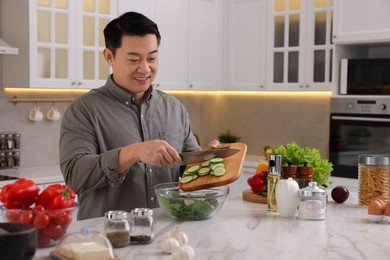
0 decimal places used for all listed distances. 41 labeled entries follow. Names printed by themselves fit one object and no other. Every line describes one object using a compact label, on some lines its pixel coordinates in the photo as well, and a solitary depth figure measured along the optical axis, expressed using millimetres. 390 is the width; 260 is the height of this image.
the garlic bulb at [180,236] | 1870
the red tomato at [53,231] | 1797
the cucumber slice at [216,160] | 2378
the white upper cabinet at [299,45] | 5227
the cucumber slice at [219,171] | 2279
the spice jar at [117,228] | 1861
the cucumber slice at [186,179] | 2332
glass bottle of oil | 2482
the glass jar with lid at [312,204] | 2375
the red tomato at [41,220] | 1754
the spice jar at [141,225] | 1926
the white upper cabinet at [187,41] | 5215
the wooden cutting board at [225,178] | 2236
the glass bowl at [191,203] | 2267
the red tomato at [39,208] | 1790
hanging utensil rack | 4637
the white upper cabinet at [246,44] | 5633
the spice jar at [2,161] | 4508
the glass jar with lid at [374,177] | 2572
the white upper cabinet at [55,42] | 4332
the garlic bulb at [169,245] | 1828
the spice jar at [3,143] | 4523
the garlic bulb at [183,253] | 1741
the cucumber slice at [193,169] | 2373
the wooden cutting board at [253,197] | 2727
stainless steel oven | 4707
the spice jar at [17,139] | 4605
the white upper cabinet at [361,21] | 4680
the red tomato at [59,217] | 1782
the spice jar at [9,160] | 4562
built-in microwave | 4664
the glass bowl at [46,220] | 1752
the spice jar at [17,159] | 4625
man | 2463
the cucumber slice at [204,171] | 2320
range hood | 4199
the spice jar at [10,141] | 4555
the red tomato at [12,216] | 1755
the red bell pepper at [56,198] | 1794
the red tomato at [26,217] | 1743
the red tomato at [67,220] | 1801
